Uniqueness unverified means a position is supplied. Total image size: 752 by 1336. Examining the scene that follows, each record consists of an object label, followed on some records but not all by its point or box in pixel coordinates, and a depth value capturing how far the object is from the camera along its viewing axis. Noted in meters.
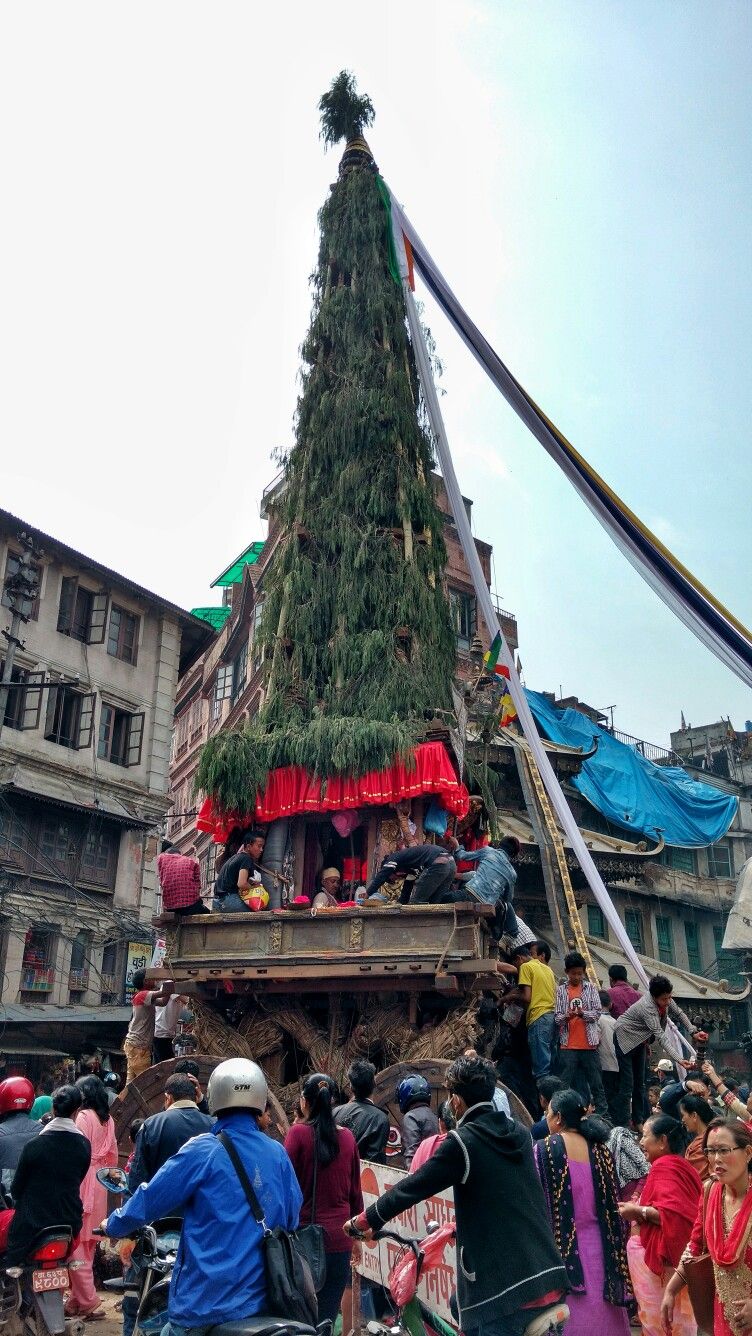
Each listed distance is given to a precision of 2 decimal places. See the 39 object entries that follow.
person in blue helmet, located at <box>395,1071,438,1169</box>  8.20
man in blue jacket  3.79
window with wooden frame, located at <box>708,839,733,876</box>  43.84
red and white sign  5.52
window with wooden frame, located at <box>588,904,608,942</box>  37.00
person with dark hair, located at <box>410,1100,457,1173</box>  6.31
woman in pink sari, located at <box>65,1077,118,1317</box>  8.12
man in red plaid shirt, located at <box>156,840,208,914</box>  12.95
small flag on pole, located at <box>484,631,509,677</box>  17.20
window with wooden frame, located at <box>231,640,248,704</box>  37.21
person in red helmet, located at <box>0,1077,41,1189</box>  6.97
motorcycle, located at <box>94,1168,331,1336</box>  4.82
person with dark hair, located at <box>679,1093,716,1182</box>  6.71
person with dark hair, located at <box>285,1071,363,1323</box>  5.90
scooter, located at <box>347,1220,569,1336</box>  5.52
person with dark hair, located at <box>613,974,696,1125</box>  11.00
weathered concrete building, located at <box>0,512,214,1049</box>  25.78
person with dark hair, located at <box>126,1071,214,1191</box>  5.50
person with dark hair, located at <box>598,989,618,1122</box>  11.09
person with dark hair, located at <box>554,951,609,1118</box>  10.85
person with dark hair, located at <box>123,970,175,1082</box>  13.41
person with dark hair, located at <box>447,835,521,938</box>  12.13
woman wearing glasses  4.98
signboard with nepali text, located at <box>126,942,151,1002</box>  27.38
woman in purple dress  5.33
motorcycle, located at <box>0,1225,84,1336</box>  6.35
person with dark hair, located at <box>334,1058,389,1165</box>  7.32
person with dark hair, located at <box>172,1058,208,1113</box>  7.05
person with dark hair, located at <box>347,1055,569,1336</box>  4.14
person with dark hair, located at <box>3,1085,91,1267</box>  6.33
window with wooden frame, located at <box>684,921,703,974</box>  40.69
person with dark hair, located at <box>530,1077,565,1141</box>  7.64
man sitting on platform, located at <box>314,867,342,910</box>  13.70
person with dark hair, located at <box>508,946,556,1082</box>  11.54
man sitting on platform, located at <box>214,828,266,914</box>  13.33
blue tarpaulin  37.22
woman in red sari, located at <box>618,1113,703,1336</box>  6.09
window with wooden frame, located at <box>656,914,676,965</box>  39.44
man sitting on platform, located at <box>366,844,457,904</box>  12.38
